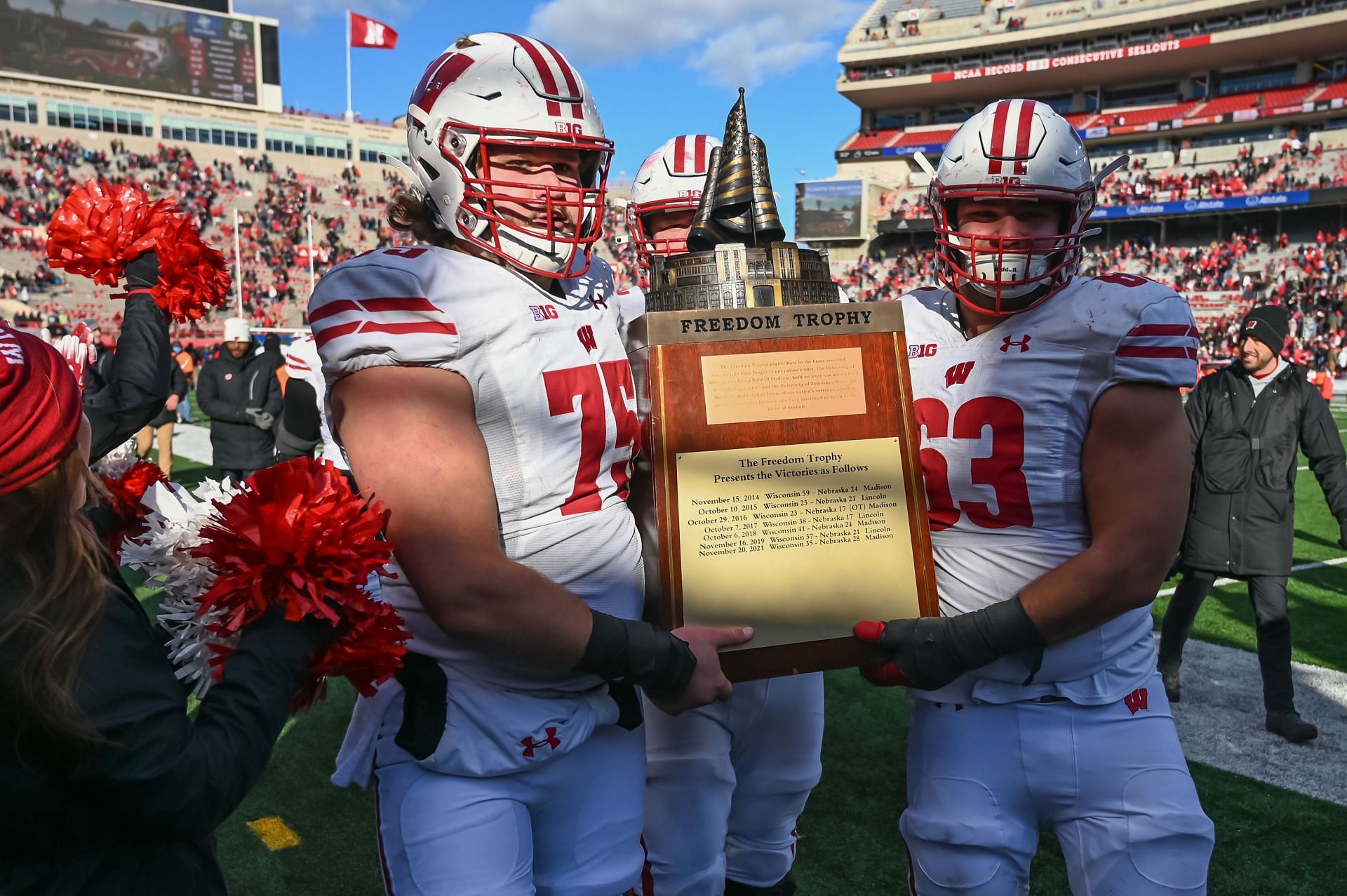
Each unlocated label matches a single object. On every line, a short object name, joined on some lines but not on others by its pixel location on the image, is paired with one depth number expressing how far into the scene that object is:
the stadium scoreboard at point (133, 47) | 48.44
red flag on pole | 48.44
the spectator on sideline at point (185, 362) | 12.07
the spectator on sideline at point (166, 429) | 10.68
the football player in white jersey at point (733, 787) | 2.63
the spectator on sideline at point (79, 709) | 1.26
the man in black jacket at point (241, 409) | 8.12
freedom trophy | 1.95
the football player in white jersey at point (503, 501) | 1.73
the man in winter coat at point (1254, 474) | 4.91
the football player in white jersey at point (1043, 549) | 2.08
